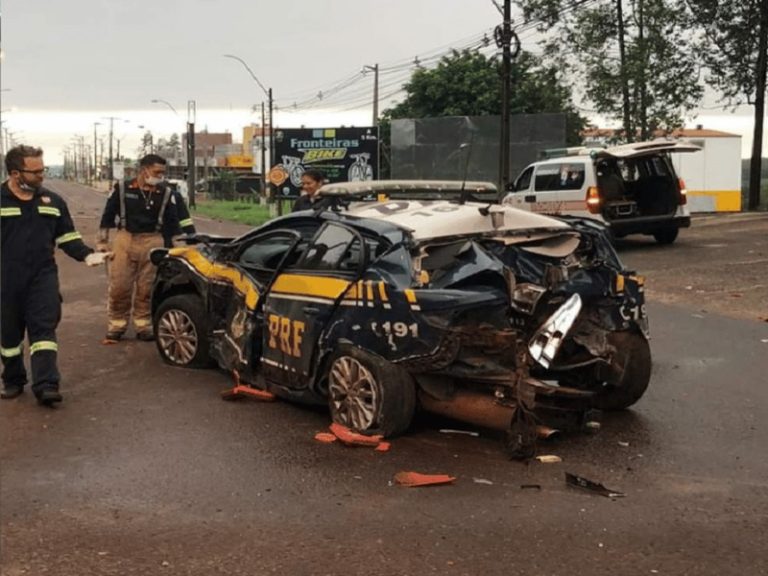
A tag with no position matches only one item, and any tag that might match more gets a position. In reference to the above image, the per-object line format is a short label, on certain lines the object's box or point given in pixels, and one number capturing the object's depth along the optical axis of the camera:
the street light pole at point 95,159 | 134.85
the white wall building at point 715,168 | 29.33
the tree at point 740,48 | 25.16
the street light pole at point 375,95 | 48.00
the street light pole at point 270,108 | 40.16
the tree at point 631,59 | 26.69
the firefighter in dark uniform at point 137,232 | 8.74
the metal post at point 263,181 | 48.43
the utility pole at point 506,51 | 22.50
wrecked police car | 5.13
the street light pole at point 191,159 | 49.91
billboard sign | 29.70
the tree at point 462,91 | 41.94
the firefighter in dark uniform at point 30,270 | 6.23
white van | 15.61
